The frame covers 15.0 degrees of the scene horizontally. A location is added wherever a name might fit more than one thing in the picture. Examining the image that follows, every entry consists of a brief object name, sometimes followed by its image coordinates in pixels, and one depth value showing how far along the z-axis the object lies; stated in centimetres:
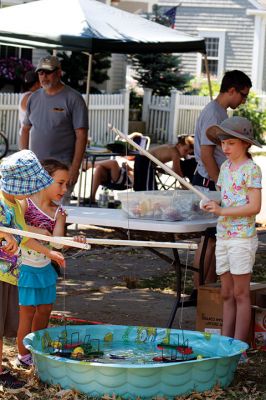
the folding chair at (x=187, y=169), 1393
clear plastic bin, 719
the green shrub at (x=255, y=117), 2672
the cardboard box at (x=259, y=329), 694
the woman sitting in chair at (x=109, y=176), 1402
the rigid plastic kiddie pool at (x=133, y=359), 561
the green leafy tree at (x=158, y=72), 2845
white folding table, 693
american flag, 2872
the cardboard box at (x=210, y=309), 708
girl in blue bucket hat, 587
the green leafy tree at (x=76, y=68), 2420
